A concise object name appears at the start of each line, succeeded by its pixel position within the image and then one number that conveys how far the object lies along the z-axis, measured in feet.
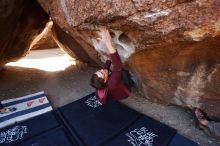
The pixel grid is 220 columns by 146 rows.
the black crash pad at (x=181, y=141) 8.33
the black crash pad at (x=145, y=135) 8.52
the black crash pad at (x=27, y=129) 9.06
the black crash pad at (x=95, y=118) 9.02
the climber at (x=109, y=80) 8.10
